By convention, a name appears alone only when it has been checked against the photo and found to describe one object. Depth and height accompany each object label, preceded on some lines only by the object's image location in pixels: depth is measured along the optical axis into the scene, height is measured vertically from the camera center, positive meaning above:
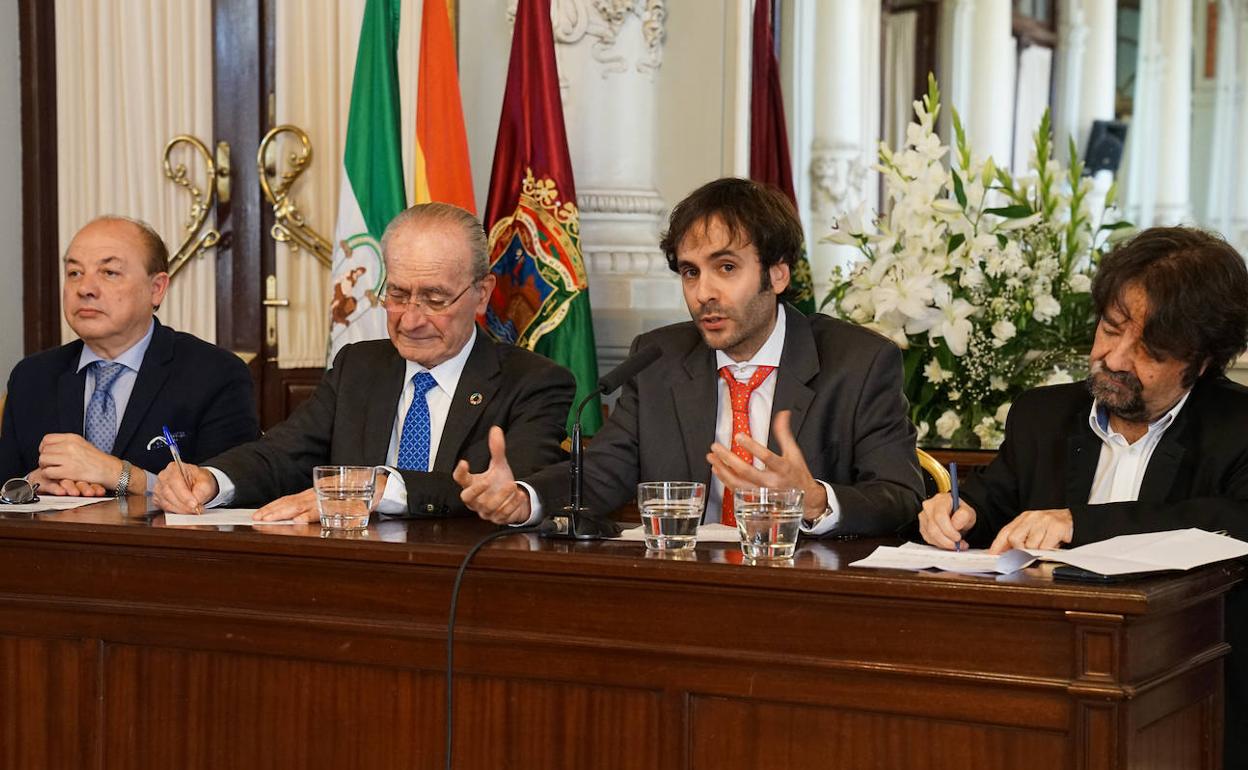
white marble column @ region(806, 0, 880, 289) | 5.43 +0.77
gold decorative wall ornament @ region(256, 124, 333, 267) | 5.04 +0.44
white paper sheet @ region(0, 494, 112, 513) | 2.87 -0.30
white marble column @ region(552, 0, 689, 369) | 4.63 +0.54
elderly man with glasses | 3.25 -0.10
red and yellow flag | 4.47 +0.59
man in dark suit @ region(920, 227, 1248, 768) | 2.56 -0.12
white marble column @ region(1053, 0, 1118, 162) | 4.99 +0.85
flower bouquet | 3.77 +0.11
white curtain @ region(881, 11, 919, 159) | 5.39 +0.89
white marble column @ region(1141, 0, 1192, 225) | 4.84 +0.68
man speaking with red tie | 2.97 -0.08
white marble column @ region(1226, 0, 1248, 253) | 4.70 +0.54
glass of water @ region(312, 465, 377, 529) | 2.59 -0.25
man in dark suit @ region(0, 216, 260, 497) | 3.53 -0.09
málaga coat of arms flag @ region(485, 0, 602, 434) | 4.29 +0.31
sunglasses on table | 2.92 -0.28
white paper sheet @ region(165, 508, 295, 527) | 2.67 -0.31
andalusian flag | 4.47 +0.46
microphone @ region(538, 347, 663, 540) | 2.49 -0.27
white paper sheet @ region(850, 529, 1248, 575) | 2.06 -0.29
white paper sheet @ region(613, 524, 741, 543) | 2.50 -0.31
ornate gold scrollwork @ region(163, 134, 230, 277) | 5.15 +0.45
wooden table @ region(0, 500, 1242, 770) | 2.03 -0.45
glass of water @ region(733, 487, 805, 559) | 2.26 -0.25
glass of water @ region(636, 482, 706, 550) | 2.35 -0.25
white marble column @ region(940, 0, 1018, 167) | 5.21 +0.87
